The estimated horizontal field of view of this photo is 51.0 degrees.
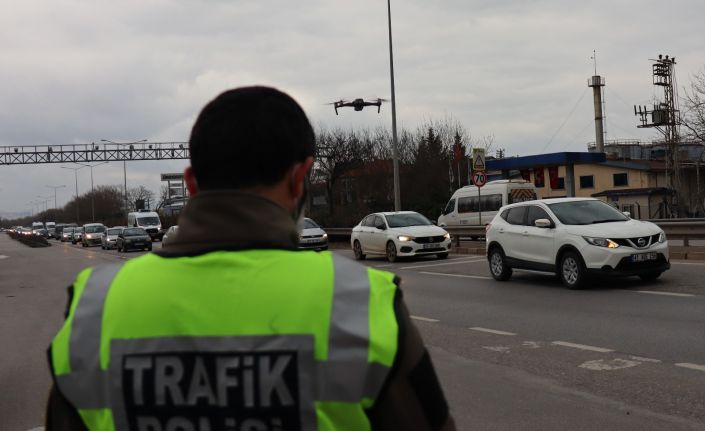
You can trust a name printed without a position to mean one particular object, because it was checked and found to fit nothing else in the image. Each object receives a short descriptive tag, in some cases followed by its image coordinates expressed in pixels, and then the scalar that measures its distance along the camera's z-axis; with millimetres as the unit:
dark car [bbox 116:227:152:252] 40906
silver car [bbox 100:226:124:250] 46031
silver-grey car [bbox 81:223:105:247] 55344
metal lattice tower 51409
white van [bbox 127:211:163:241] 50844
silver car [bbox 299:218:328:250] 27469
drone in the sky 31250
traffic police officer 1422
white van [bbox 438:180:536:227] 31094
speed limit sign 25406
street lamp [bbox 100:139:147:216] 74188
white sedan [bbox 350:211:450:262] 21375
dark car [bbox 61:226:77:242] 73188
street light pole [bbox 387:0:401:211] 29250
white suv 12500
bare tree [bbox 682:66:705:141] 39031
